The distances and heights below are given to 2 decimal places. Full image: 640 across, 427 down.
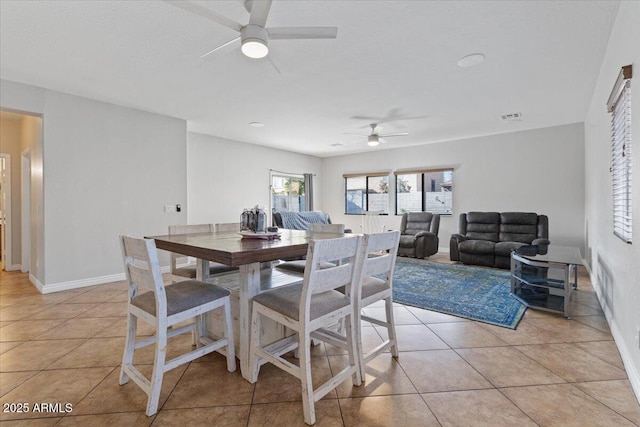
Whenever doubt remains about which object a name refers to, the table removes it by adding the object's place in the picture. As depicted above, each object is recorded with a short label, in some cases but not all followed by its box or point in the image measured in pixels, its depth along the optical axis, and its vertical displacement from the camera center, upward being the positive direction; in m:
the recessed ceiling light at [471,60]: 2.79 +1.45
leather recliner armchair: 5.71 -0.47
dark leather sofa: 4.83 -0.45
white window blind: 2.03 +0.45
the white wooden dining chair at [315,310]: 1.46 -0.53
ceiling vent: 4.72 +1.51
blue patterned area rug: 2.91 -0.98
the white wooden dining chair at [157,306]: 1.53 -0.53
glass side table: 2.86 -0.77
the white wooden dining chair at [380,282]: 1.80 -0.49
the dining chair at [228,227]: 2.92 -0.15
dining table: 1.54 -0.22
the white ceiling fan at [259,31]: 1.84 +1.18
